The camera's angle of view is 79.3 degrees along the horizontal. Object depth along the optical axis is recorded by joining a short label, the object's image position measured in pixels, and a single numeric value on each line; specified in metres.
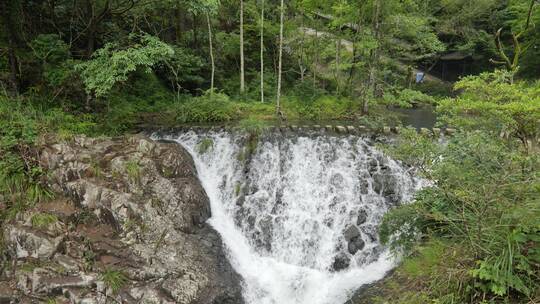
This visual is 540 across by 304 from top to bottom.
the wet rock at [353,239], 7.18
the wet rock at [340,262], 7.00
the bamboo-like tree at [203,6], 8.34
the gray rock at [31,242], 5.91
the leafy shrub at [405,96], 12.14
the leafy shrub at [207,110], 11.73
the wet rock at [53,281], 5.56
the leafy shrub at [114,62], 7.73
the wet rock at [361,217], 7.59
